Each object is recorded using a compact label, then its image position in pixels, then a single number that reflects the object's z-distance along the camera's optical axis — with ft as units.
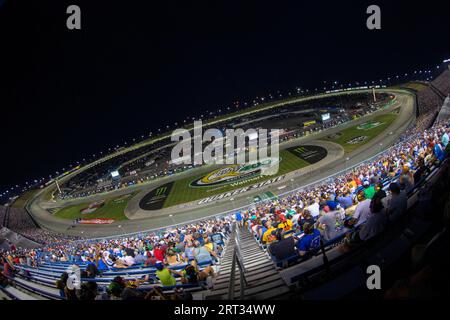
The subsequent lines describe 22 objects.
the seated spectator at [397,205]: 18.71
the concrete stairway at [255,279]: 17.80
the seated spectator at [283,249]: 22.63
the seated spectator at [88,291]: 20.35
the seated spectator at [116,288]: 21.53
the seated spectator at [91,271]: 31.73
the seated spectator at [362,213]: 22.90
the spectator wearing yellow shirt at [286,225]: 35.38
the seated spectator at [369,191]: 35.26
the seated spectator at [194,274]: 23.18
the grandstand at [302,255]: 14.92
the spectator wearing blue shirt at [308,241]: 21.90
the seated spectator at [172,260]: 33.83
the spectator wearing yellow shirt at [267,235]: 33.27
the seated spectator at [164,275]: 23.59
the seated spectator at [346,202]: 35.40
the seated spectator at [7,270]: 36.61
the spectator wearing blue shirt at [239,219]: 69.86
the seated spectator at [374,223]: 17.42
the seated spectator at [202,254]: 31.22
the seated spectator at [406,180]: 28.38
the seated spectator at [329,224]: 25.03
